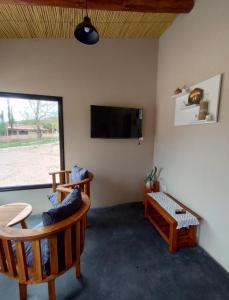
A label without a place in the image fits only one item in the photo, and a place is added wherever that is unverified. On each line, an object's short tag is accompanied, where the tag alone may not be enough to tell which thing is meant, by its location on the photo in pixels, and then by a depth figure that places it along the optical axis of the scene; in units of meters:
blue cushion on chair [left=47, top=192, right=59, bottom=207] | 2.18
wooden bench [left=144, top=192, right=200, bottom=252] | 1.96
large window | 2.57
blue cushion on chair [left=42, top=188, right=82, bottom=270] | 1.22
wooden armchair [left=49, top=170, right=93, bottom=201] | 2.20
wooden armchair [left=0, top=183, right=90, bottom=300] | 1.13
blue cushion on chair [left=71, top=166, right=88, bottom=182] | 2.37
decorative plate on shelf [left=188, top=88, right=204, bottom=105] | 1.97
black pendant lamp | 1.68
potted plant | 2.89
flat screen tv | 2.77
